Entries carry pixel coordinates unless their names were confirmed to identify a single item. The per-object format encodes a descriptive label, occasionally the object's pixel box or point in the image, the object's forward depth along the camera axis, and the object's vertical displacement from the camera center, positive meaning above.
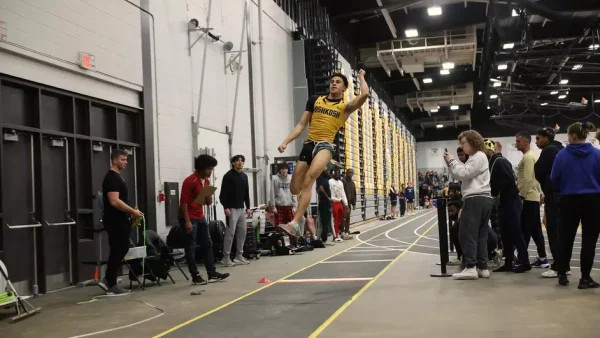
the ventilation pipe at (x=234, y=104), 11.21 +1.66
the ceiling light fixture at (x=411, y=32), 17.39 +4.52
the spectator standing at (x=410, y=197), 25.20 -0.57
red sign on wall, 7.31 +1.72
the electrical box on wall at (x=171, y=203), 9.06 -0.14
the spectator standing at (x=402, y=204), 24.46 -0.84
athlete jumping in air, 5.50 +0.53
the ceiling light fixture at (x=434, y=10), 15.16 +4.48
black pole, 6.51 -0.62
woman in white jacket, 6.06 -0.17
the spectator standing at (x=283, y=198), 10.42 -0.16
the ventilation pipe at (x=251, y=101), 12.20 +1.87
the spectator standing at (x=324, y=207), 11.66 -0.40
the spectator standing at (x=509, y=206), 6.55 -0.30
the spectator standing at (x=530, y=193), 6.72 -0.17
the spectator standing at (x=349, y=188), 14.16 -0.04
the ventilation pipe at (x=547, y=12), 13.67 +3.89
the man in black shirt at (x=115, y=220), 6.14 -0.25
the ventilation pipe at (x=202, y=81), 10.00 +1.94
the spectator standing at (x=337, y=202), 12.31 -0.34
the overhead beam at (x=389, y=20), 16.27 +4.85
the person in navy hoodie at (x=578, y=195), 5.28 -0.17
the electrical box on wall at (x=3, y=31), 6.04 +1.75
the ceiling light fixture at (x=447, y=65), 20.97 +4.21
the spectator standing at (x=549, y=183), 6.07 -0.05
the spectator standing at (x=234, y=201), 8.43 -0.15
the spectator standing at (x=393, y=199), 22.45 -0.57
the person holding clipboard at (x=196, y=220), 6.66 -0.31
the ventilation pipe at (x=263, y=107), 12.50 +1.79
